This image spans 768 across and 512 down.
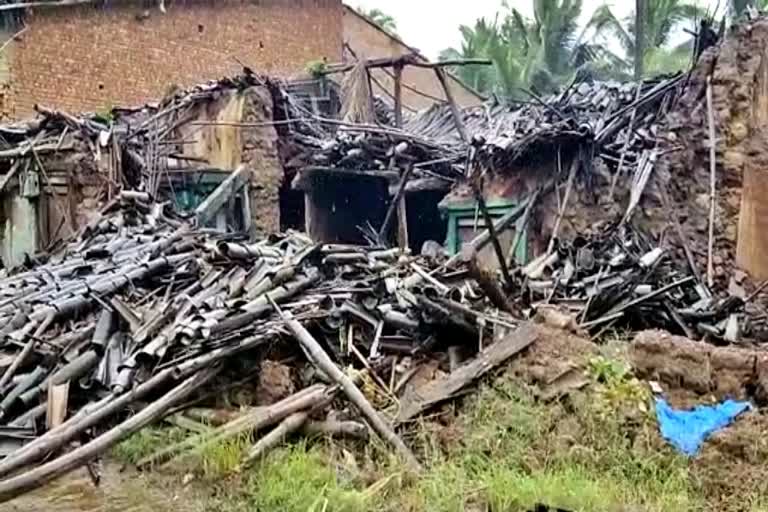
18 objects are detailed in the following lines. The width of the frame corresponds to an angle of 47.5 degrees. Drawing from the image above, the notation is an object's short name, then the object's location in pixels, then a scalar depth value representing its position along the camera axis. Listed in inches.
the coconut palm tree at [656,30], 1079.6
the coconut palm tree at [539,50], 1093.8
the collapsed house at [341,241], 254.1
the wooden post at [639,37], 982.4
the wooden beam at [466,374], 235.2
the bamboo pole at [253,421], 221.8
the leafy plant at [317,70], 673.0
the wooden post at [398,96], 548.7
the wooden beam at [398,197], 536.1
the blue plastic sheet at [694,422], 205.6
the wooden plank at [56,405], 241.1
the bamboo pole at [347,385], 216.4
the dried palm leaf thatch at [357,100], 576.1
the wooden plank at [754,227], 394.0
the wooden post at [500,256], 311.6
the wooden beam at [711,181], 399.2
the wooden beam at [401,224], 539.5
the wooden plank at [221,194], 503.8
